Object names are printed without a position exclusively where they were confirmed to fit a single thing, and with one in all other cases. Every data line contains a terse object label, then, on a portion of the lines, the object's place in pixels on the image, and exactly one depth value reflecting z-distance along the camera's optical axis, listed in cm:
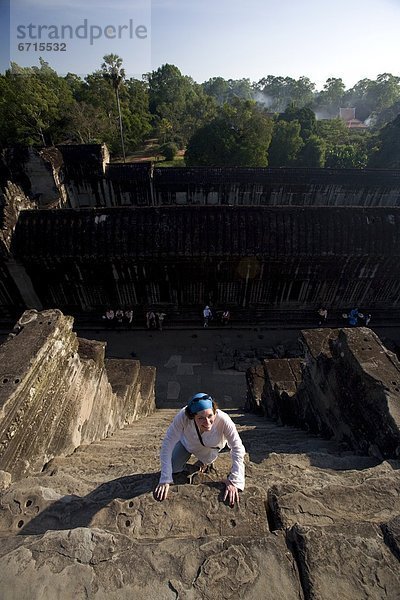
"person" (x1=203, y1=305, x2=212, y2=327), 1355
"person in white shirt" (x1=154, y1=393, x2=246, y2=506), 337
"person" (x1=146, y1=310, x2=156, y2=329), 1380
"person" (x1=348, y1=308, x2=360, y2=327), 1380
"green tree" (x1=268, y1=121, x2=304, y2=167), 2791
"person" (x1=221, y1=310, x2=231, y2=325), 1372
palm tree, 3350
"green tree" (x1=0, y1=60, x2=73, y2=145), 3425
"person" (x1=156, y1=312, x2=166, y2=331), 1381
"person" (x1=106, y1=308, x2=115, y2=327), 1372
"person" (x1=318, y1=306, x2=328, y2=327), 1382
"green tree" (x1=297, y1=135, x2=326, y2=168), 2842
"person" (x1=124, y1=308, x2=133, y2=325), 1377
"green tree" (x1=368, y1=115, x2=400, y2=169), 2780
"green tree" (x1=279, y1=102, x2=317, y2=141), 3238
